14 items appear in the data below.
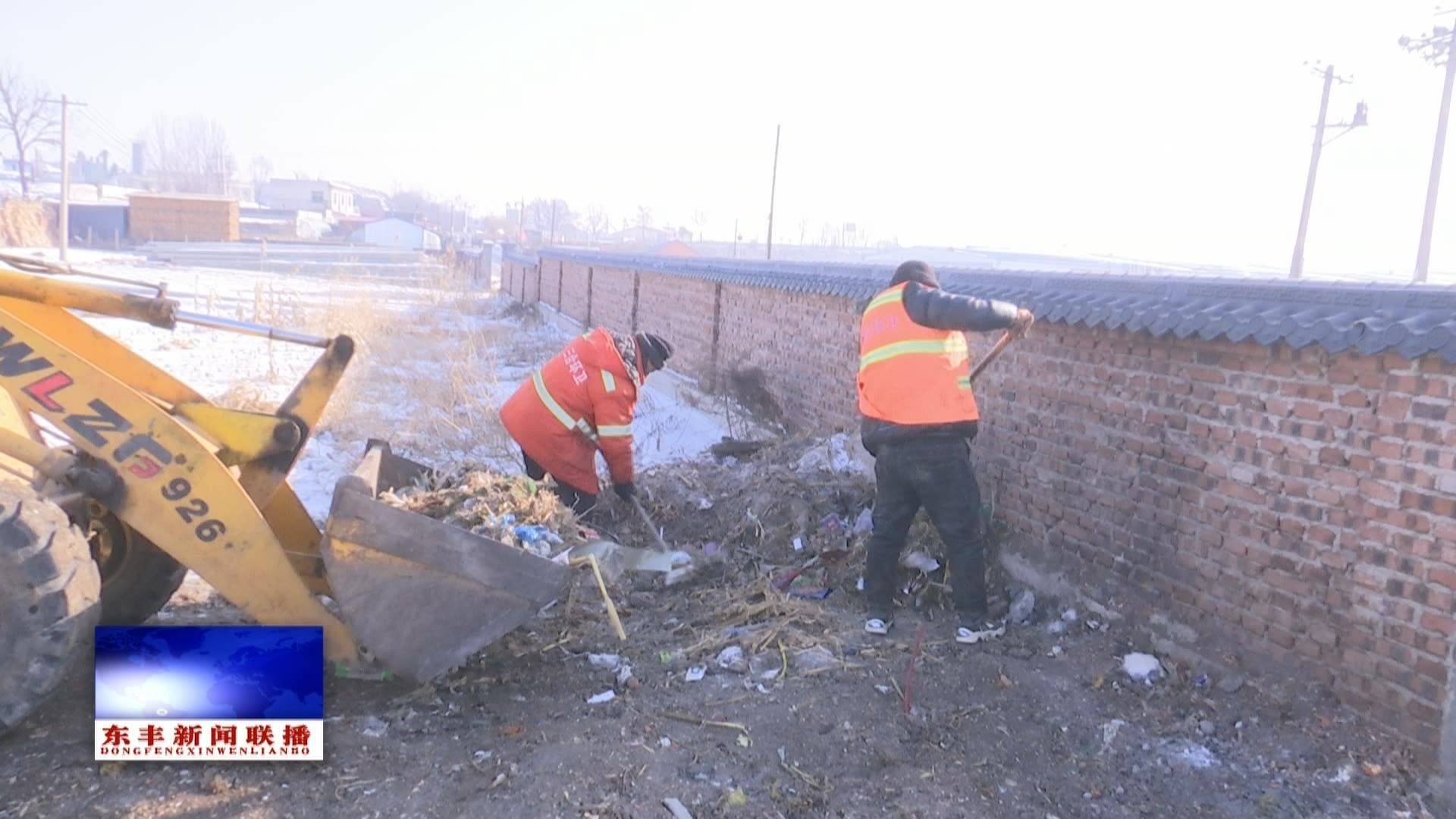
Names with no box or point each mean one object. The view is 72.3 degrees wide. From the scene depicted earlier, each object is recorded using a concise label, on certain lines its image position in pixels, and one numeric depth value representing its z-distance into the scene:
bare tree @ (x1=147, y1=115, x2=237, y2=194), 101.88
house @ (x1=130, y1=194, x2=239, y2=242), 54.53
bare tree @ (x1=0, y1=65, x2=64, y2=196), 66.12
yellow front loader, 3.62
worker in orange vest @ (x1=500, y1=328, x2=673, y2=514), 6.25
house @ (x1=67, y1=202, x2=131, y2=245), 54.34
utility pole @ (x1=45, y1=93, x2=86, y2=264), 34.12
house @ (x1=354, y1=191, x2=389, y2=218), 107.26
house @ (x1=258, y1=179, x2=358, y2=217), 95.38
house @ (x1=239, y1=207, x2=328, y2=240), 67.06
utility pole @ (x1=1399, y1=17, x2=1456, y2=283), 22.09
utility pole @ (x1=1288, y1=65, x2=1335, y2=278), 25.08
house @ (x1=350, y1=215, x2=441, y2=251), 68.94
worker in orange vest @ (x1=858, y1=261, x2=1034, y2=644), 5.02
